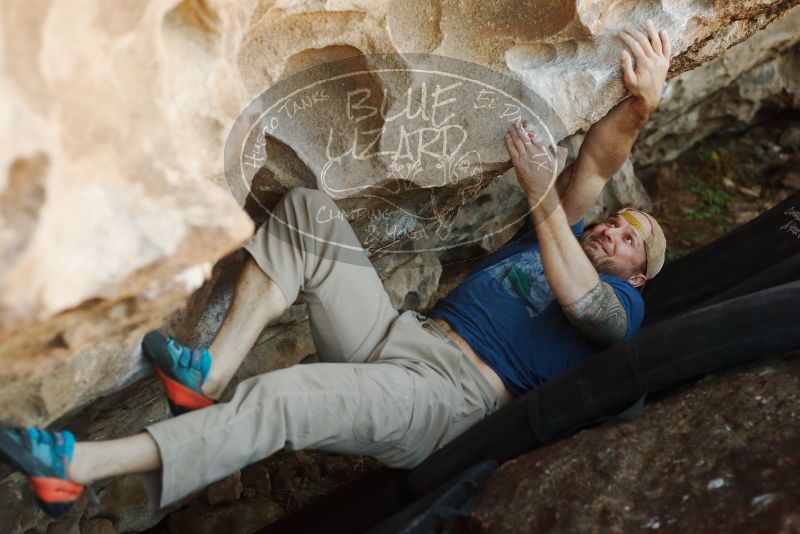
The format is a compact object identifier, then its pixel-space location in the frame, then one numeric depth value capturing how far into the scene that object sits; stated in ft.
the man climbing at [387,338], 6.77
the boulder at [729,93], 14.43
